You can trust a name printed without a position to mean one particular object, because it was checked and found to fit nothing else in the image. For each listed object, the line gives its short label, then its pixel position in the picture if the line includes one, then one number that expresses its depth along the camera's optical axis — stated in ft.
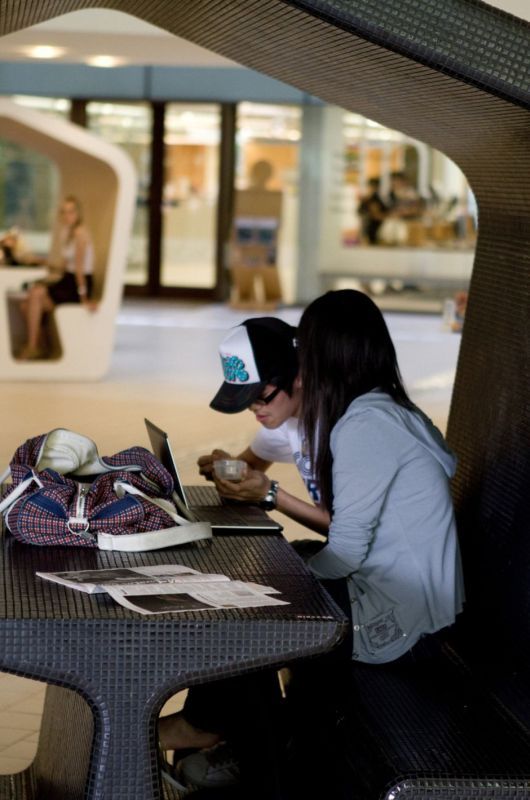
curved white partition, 37.76
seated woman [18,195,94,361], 38.39
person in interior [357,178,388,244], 62.69
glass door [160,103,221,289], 64.69
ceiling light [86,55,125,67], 43.33
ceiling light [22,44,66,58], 40.54
